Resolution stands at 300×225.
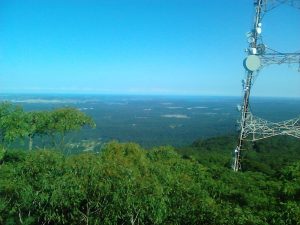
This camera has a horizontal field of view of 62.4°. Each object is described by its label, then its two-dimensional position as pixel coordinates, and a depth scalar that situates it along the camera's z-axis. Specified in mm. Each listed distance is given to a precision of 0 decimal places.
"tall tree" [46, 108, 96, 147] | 19685
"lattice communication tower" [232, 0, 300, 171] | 14250
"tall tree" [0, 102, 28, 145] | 17609
